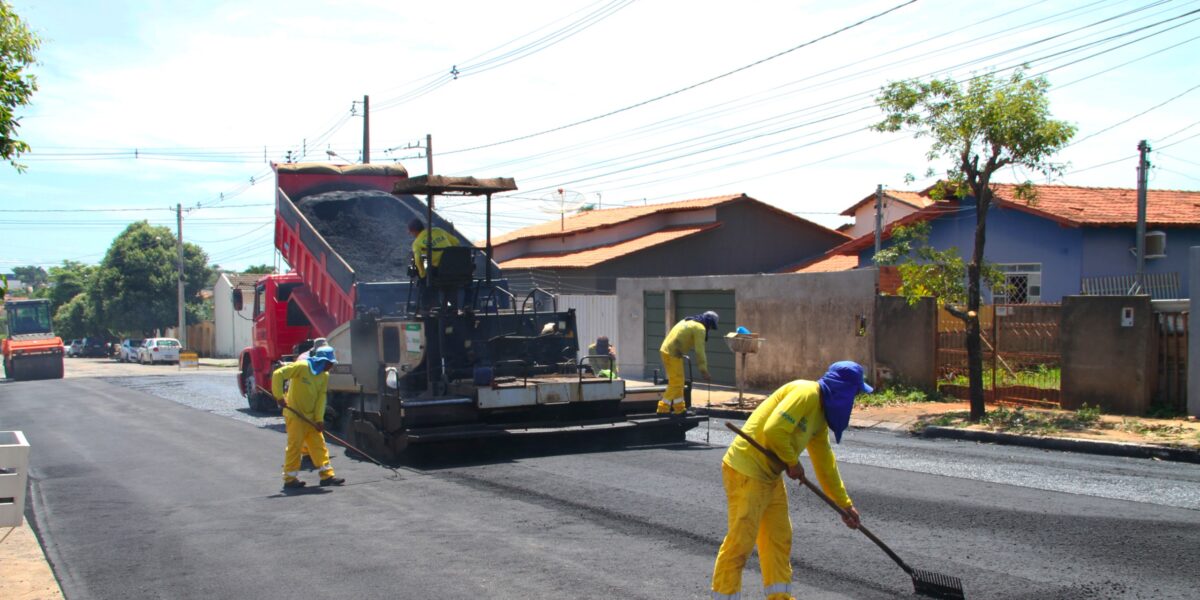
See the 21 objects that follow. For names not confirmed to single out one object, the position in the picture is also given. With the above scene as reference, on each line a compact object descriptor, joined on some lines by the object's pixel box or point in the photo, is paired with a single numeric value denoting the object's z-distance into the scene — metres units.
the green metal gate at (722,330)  21.38
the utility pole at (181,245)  52.28
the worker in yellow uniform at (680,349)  12.55
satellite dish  30.37
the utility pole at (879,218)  24.50
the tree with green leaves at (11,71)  6.96
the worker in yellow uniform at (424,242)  12.36
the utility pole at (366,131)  33.38
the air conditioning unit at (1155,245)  22.62
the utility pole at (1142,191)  21.20
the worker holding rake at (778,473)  5.10
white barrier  7.08
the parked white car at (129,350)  52.69
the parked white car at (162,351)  47.69
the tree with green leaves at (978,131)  13.59
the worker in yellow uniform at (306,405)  10.07
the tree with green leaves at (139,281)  59.75
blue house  22.50
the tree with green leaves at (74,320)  66.69
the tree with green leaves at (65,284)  74.56
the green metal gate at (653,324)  23.17
